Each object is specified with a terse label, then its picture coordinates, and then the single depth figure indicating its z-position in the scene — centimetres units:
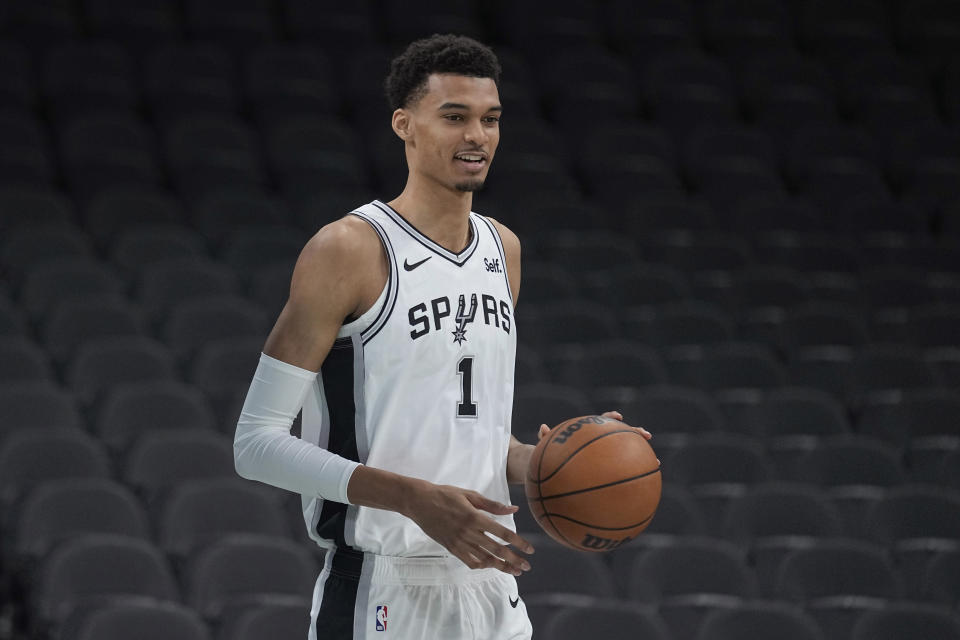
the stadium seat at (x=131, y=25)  1742
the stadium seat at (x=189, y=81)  1644
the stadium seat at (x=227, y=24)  1794
